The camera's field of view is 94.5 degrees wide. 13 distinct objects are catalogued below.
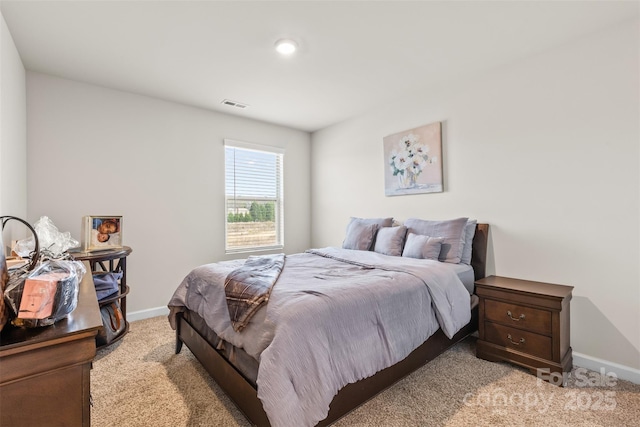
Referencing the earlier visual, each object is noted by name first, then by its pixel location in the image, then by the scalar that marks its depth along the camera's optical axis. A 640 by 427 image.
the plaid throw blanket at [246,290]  1.60
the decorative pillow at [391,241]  3.02
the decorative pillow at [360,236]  3.32
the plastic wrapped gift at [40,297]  0.77
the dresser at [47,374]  0.71
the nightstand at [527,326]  2.03
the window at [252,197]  3.98
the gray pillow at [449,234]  2.64
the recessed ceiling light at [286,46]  2.28
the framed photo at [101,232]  2.58
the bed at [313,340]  1.32
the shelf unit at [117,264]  2.42
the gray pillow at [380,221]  3.39
